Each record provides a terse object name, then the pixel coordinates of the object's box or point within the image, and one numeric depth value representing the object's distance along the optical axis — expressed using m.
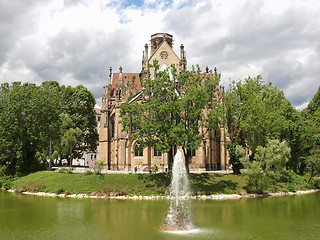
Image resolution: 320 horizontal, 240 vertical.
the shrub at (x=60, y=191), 34.88
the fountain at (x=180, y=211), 18.19
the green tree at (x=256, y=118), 41.34
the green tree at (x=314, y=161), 40.19
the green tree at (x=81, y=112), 58.81
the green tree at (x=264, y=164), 35.28
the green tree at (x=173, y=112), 35.00
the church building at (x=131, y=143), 48.28
